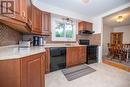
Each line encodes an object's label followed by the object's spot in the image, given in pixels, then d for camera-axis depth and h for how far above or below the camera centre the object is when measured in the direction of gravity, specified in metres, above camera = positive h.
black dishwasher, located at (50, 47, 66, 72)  1.83 -0.53
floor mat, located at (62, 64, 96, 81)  1.63 -0.97
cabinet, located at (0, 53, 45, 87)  0.60 -0.33
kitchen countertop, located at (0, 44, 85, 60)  0.58 -0.15
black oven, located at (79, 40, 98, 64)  2.50 -0.52
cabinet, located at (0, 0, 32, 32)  0.70 +0.41
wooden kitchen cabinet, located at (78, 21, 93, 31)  2.68 +0.84
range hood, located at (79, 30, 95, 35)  2.66 +0.52
